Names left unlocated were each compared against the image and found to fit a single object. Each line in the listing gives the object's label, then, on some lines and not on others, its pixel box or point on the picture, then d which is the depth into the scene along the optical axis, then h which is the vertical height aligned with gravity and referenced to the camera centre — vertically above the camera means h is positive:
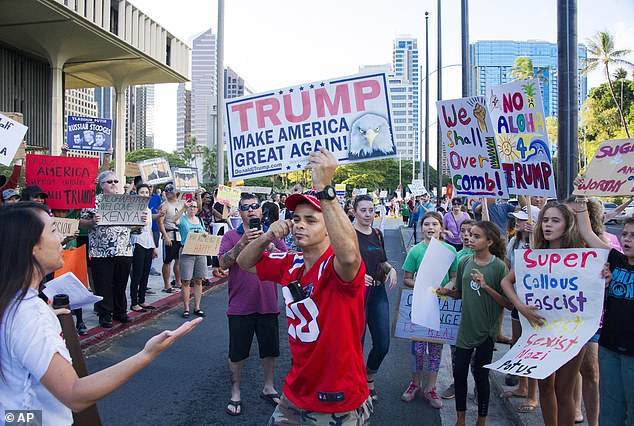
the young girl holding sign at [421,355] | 5.59 -1.35
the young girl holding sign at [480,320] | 4.68 -0.84
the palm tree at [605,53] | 54.16 +15.53
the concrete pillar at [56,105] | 31.83 +6.29
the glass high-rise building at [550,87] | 139.52 +35.23
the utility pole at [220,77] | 15.13 +3.80
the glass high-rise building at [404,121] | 138.50 +26.53
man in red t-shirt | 2.82 -0.53
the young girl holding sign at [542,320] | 4.14 -0.73
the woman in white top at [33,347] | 1.97 -0.45
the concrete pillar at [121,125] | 37.22 +5.90
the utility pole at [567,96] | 6.42 +1.38
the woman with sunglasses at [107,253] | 7.73 -0.46
